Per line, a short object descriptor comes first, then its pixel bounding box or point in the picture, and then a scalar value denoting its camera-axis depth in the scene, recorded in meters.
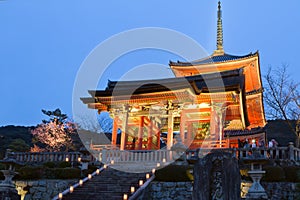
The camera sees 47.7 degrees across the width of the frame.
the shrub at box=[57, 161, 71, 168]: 16.92
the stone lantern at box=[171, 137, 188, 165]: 15.47
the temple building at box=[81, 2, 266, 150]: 20.56
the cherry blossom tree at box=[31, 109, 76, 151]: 30.92
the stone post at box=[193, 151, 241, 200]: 7.41
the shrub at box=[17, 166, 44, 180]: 15.70
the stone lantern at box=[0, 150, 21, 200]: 13.66
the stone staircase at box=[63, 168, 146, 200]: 13.15
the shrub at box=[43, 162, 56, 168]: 17.00
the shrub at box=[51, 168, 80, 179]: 15.34
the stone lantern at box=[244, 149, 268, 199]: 11.20
